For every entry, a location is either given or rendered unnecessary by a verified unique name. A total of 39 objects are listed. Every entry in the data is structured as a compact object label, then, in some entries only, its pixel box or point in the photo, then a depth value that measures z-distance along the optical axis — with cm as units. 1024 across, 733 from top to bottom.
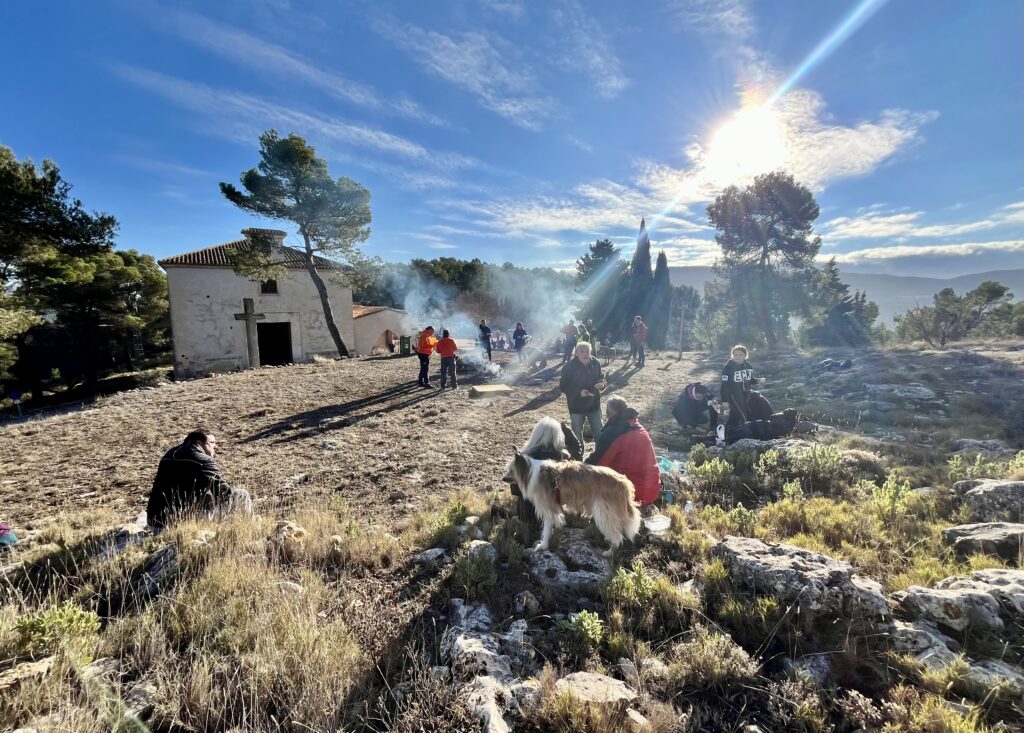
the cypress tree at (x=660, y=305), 2944
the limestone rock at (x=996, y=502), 371
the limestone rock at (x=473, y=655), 223
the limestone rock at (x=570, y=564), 325
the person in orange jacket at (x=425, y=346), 1164
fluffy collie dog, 350
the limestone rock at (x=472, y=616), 267
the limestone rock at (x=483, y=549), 344
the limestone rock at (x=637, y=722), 185
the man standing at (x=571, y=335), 1183
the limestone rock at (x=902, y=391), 947
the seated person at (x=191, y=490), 393
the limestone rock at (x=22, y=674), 183
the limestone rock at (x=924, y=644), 217
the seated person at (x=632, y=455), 419
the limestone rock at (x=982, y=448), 577
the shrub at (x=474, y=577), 302
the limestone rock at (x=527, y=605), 287
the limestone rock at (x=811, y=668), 216
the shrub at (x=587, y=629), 246
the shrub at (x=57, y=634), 212
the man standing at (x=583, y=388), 631
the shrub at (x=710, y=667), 220
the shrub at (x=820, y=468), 497
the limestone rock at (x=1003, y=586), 238
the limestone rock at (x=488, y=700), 188
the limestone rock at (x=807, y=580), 254
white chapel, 2017
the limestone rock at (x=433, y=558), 347
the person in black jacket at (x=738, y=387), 694
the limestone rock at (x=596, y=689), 196
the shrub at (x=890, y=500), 393
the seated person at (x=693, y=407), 806
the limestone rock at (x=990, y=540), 314
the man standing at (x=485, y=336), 1525
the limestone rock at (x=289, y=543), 345
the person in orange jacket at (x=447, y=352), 1194
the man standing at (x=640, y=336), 1594
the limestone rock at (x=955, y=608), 236
